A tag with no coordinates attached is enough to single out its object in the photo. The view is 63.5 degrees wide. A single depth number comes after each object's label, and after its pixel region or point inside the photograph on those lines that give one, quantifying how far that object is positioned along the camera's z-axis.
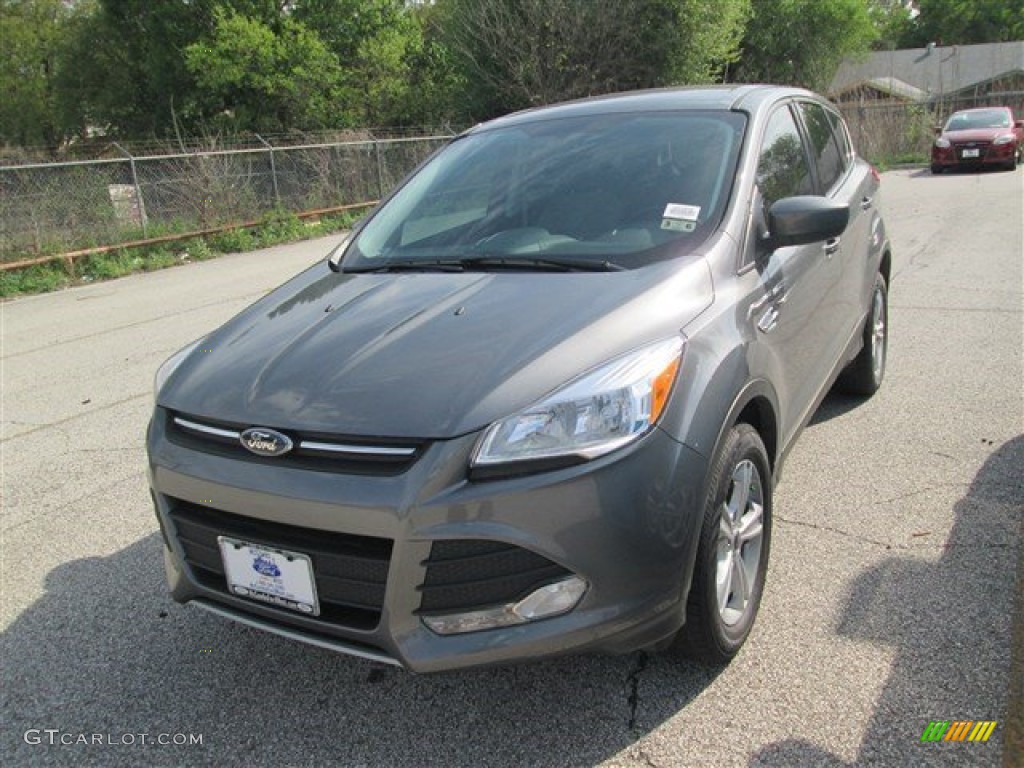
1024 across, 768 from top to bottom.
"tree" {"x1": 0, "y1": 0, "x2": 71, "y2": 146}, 48.34
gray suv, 2.06
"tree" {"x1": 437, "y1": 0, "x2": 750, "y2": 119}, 26.56
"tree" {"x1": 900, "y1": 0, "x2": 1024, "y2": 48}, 69.00
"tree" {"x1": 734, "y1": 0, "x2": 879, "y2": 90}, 38.12
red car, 20.94
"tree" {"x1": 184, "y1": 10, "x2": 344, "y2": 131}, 31.56
